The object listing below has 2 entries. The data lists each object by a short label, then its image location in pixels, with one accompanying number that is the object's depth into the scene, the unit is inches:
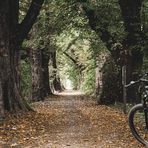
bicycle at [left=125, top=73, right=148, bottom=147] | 372.2
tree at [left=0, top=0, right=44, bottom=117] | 606.5
